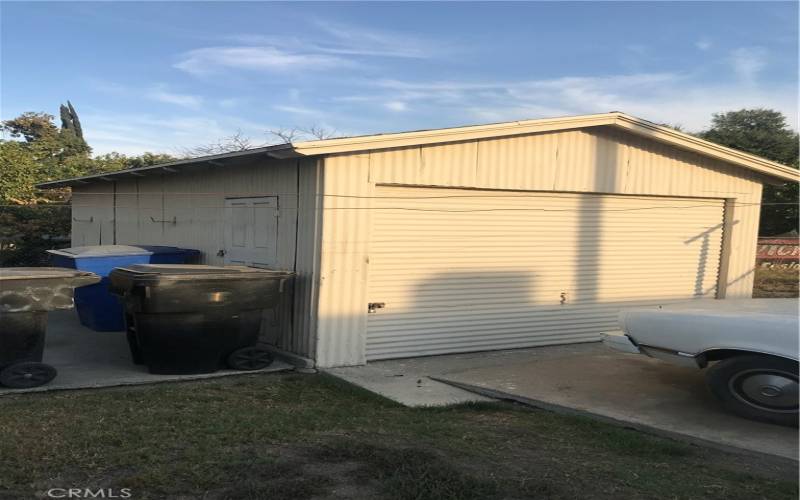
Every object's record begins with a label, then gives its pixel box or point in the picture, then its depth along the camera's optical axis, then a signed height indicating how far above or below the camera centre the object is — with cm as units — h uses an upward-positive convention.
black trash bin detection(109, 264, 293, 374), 667 -100
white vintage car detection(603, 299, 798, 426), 517 -90
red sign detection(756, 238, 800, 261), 1912 -18
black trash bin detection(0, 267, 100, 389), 604 -99
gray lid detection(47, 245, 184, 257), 897 -51
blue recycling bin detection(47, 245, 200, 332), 884 -68
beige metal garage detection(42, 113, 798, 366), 755 +5
